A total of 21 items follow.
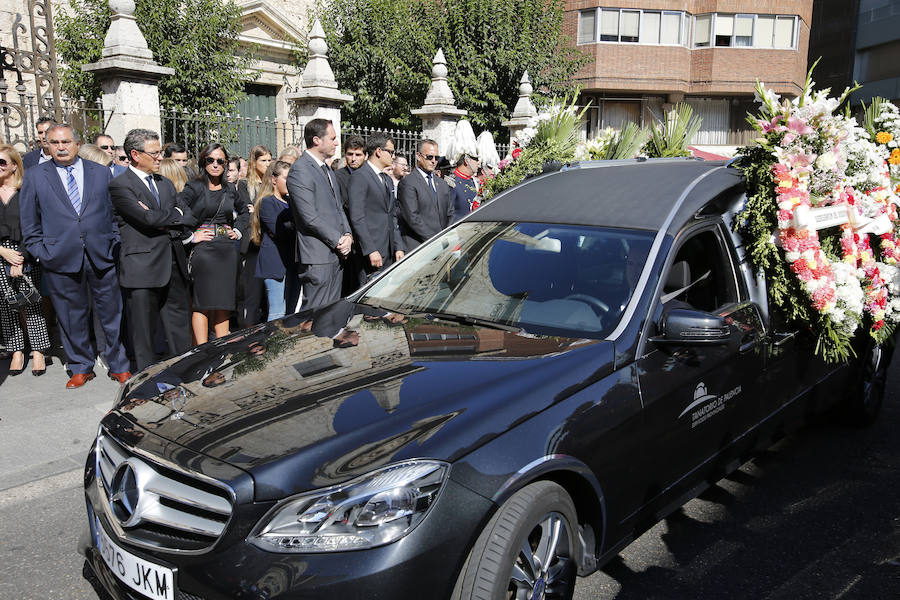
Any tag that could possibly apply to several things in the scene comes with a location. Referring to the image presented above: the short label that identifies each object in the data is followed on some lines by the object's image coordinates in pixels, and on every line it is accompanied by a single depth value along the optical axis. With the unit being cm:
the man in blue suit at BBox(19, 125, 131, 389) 586
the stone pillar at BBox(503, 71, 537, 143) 1738
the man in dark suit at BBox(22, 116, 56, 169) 734
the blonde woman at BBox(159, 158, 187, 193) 671
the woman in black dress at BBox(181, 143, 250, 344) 654
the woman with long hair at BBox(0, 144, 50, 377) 626
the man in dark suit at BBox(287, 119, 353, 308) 619
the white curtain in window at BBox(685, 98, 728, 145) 3422
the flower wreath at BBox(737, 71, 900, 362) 396
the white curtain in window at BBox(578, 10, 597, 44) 3117
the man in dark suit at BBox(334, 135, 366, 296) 765
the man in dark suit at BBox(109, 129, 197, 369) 588
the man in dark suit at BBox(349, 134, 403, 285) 718
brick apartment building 3133
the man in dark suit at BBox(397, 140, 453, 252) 792
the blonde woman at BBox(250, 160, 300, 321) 684
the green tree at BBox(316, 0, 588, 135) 1905
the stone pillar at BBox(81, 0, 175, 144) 823
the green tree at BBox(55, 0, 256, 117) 1351
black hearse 216
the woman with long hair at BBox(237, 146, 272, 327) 724
